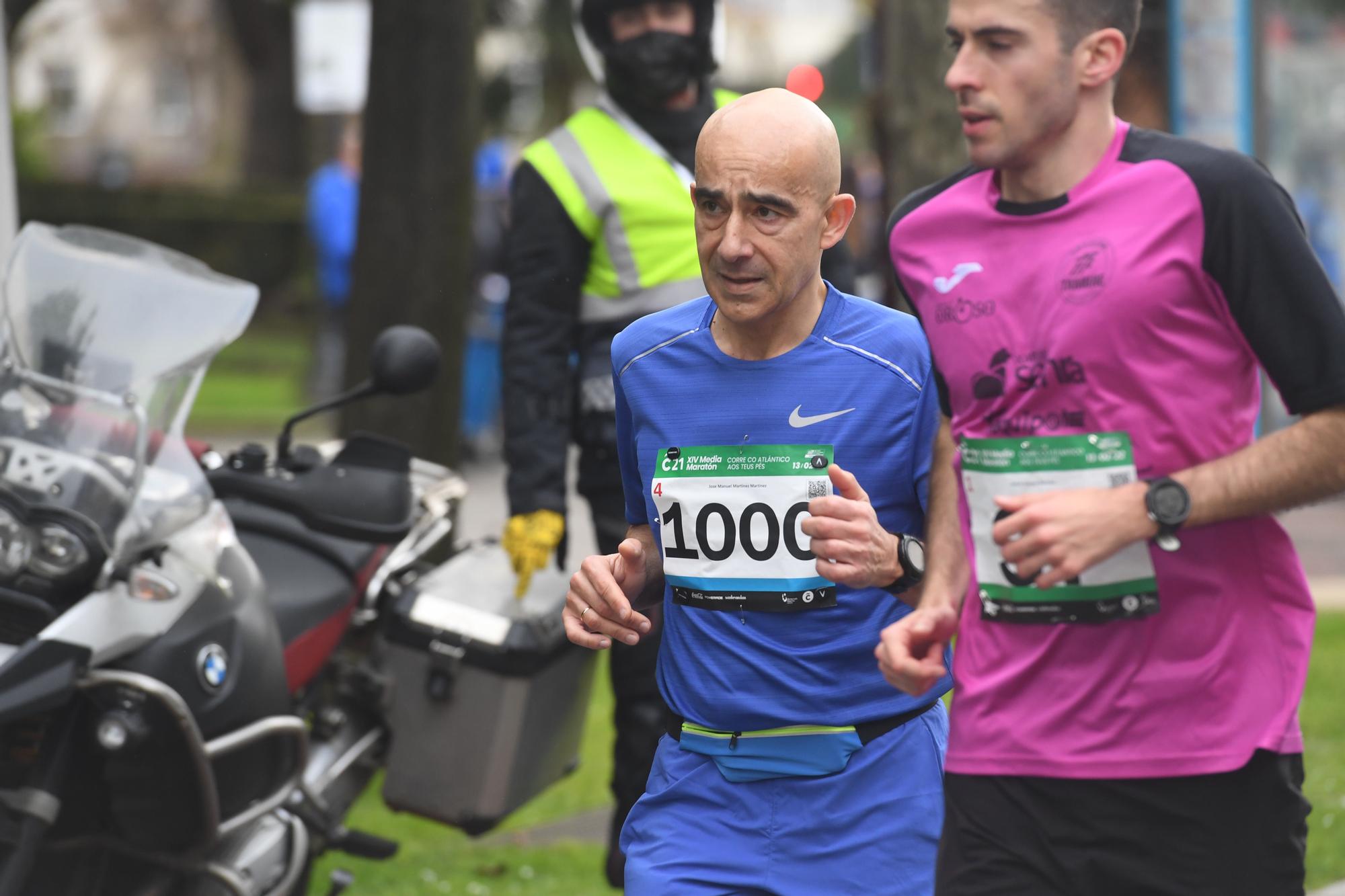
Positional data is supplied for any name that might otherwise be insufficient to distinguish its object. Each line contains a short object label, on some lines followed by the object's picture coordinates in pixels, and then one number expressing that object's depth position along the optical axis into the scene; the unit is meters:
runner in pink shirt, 5.54
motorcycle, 7.41
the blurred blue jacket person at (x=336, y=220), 29.86
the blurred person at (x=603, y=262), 9.55
